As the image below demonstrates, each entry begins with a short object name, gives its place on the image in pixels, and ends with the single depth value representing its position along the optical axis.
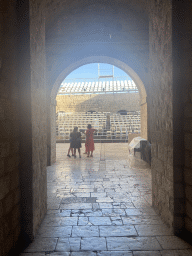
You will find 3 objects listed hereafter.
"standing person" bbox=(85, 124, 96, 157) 8.51
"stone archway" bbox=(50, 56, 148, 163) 7.22
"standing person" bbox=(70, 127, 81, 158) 8.17
